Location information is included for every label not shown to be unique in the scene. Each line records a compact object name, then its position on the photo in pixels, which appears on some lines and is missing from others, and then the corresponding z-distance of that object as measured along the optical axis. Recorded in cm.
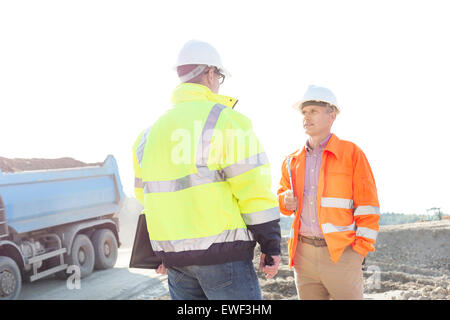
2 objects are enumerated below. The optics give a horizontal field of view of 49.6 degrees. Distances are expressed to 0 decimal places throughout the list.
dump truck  826
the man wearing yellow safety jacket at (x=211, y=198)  259
